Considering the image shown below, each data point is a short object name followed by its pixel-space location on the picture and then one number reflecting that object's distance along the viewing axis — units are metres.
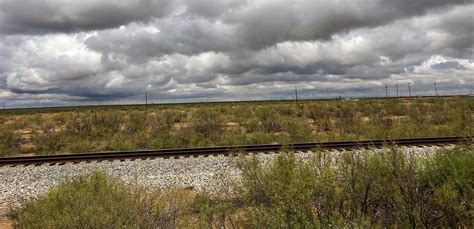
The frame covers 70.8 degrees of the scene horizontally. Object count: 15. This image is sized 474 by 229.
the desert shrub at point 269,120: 24.12
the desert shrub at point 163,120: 26.07
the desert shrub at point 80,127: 24.12
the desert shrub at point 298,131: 19.39
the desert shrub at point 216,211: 5.54
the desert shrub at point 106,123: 24.64
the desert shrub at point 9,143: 18.86
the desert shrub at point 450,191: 5.09
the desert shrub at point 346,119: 23.02
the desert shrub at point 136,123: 25.19
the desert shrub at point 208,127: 21.80
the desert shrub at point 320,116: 25.55
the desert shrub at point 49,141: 19.23
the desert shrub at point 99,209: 5.03
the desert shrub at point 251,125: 24.49
